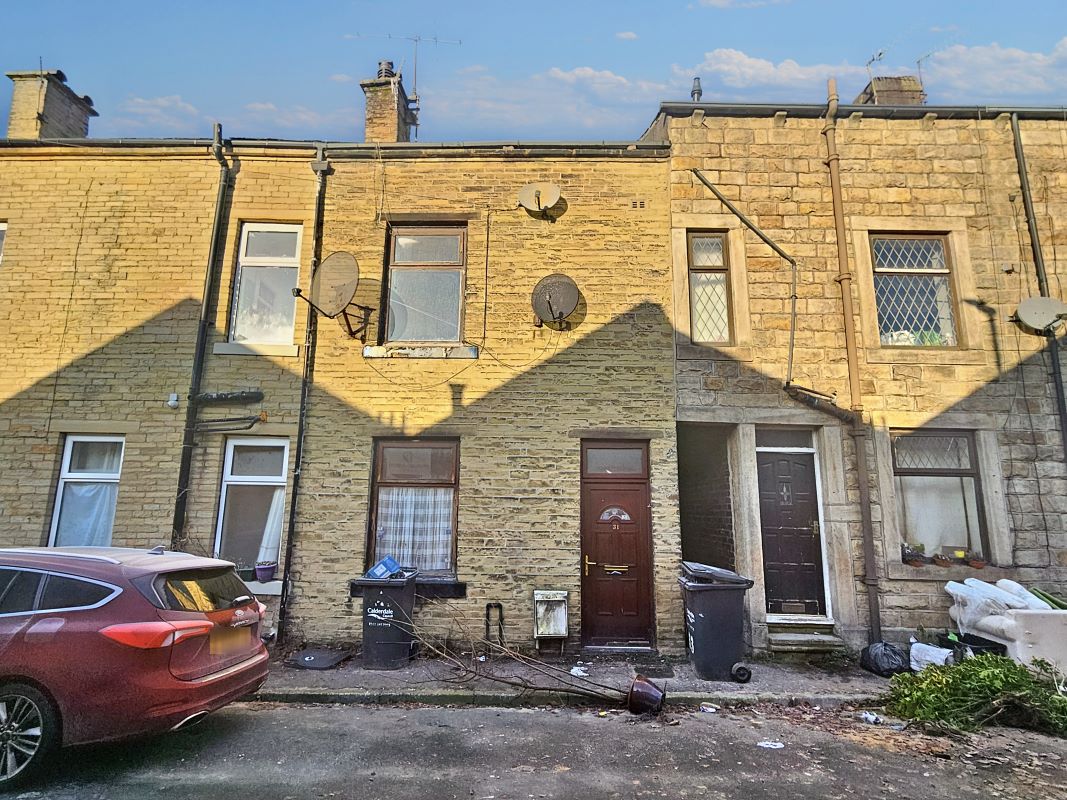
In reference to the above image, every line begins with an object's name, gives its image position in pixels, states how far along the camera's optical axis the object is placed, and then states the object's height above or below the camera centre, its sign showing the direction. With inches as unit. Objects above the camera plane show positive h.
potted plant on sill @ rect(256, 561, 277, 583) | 309.7 -30.6
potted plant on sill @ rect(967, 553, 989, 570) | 307.1 -20.0
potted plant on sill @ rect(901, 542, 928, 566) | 309.1 -17.2
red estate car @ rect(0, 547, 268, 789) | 161.5 -39.5
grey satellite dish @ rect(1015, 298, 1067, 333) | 324.5 +113.9
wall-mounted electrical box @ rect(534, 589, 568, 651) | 293.4 -48.4
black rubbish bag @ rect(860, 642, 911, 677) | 278.7 -65.1
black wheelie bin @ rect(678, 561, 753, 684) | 271.1 -48.1
